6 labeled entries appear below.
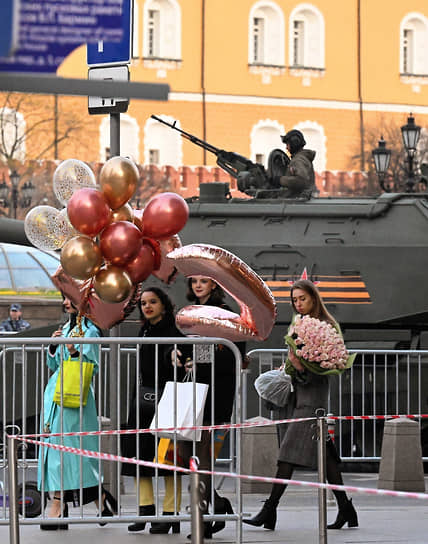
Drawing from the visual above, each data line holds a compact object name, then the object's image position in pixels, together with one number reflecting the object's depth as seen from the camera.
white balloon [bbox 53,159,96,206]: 16.84
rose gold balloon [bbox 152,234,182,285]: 16.06
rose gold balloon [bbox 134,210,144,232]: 15.67
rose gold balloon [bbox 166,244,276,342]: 15.37
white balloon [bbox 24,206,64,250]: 16.86
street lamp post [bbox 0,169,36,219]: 69.31
